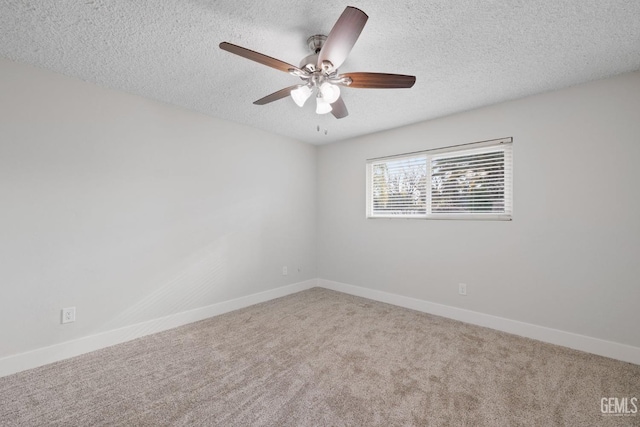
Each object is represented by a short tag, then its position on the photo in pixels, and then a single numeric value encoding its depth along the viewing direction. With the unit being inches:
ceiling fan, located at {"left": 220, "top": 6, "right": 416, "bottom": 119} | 51.9
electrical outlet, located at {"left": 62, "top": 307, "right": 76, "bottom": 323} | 87.6
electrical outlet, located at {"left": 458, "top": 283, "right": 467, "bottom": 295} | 118.5
